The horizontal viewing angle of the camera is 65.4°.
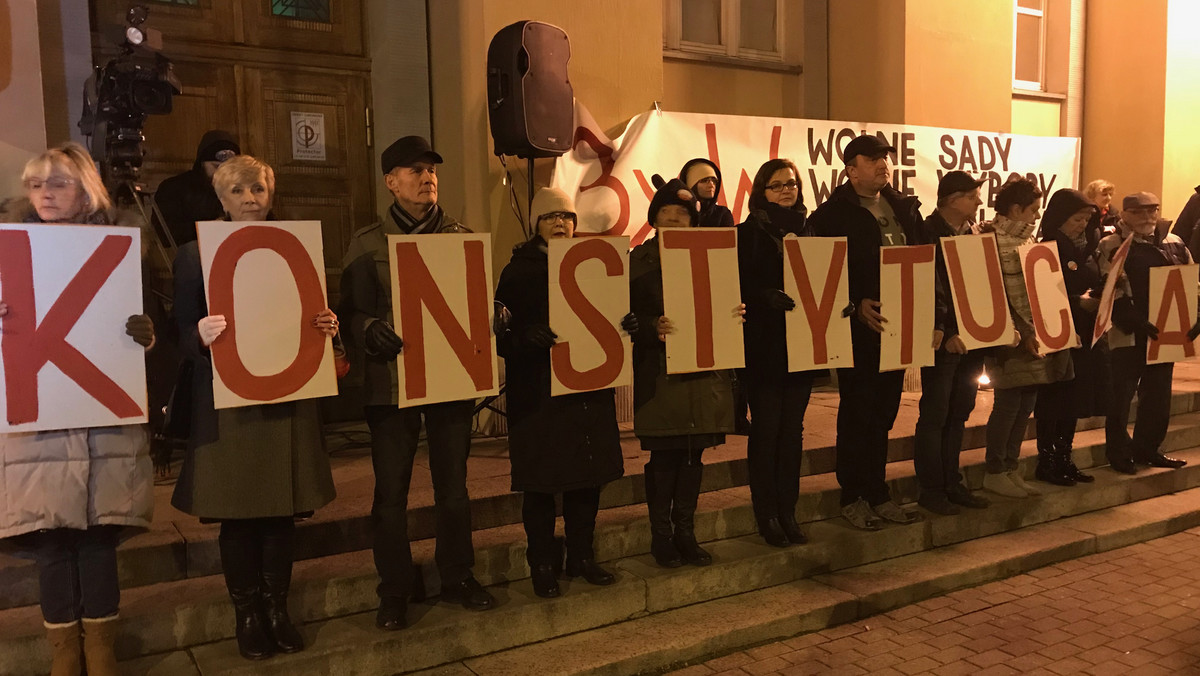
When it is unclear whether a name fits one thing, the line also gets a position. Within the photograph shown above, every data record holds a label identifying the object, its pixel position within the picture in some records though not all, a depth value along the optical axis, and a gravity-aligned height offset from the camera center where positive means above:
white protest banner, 6.61 +0.61
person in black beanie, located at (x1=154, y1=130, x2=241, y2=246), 4.86 +0.27
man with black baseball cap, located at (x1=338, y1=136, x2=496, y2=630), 3.53 -0.66
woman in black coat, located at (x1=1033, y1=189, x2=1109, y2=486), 5.74 -0.85
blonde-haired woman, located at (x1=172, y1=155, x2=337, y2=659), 3.20 -0.77
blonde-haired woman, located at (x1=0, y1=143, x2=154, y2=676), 2.97 -0.81
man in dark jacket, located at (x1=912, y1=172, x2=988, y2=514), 5.12 -0.89
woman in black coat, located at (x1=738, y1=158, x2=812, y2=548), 4.53 -0.62
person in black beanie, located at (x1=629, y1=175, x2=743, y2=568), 4.15 -0.75
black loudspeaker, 5.73 +0.90
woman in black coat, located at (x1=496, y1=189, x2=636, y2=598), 3.85 -0.77
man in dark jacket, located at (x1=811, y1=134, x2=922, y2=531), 4.79 -0.46
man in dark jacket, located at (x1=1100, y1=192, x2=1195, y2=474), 6.11 -0.95
